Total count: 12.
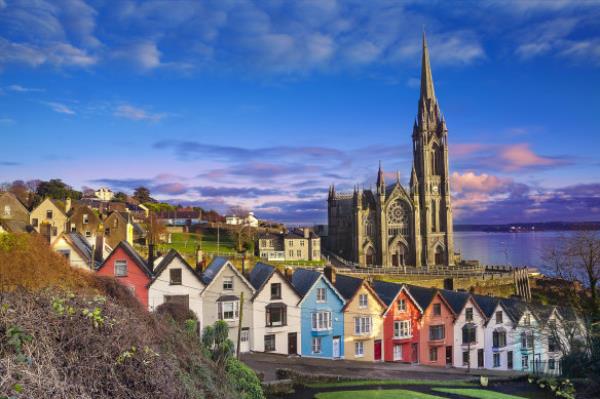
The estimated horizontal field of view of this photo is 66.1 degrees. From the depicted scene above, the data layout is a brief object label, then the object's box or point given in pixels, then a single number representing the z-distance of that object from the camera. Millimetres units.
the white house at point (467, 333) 40000
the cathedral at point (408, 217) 108062
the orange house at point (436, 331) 39156
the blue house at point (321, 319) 36094
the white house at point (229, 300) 34375
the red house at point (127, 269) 33719
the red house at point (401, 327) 38094
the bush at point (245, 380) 15918
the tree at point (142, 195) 161375
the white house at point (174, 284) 33688
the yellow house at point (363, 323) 37000
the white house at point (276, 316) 34938
